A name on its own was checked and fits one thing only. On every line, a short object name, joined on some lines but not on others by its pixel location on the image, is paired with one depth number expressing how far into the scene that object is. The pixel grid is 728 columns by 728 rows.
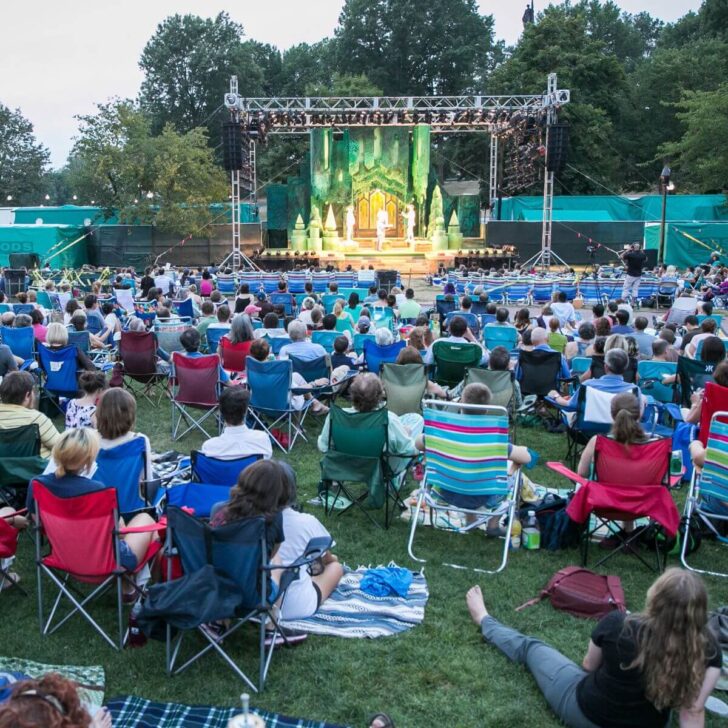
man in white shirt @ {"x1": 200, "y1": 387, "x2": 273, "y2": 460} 4.73
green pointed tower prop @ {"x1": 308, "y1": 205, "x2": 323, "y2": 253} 30.02
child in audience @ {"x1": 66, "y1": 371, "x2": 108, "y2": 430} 5.88
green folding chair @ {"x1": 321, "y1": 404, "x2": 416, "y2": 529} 5.39
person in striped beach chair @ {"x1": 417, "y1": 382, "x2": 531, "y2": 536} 4.98
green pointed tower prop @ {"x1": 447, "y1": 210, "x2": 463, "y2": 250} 30.30
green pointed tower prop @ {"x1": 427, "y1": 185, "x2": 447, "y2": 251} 29.70
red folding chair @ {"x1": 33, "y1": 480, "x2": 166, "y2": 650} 3.72
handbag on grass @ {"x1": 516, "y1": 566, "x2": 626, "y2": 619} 4.22
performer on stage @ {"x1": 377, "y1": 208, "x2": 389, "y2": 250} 29.12
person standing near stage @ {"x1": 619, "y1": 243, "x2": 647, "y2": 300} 18.02
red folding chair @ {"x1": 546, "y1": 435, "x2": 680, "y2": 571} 4.53
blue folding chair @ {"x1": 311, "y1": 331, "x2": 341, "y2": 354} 9.00
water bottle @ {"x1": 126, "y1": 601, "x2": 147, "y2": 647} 3.90
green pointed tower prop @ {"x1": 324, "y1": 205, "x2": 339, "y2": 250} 29.97
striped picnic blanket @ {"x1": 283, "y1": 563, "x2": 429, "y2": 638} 4.08
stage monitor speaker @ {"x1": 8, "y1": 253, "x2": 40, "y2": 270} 25.20
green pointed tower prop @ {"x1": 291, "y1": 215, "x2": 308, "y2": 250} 30.19
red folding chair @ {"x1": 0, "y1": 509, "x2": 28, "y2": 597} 4.04
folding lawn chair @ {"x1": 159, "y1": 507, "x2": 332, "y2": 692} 3.41
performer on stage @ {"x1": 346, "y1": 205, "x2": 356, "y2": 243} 30.78
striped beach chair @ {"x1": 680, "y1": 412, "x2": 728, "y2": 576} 4.68
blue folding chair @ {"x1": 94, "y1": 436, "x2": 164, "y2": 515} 4.41
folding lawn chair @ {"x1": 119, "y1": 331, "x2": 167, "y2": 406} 8.38
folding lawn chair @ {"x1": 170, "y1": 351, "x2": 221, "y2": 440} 7.14
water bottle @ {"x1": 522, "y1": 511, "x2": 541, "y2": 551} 5.12
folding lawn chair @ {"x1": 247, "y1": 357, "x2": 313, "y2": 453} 6.88
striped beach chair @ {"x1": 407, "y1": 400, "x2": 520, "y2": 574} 4.83
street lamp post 20.62
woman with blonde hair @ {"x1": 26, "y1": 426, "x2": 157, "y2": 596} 3.89
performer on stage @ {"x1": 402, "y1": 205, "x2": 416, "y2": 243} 30.14
